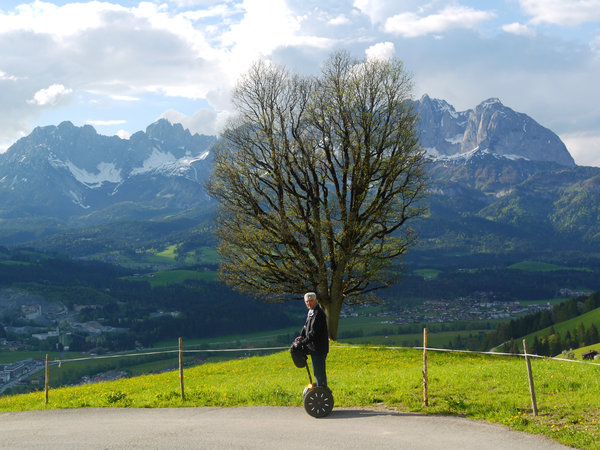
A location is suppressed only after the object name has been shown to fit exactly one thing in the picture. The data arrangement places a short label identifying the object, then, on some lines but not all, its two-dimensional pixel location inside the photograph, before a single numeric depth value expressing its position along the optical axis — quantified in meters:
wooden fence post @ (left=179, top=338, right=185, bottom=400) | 21.12
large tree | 38.00
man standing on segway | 17.00
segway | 17.06
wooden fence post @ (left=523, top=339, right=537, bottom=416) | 15.89
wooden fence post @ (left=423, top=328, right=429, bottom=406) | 17.80
